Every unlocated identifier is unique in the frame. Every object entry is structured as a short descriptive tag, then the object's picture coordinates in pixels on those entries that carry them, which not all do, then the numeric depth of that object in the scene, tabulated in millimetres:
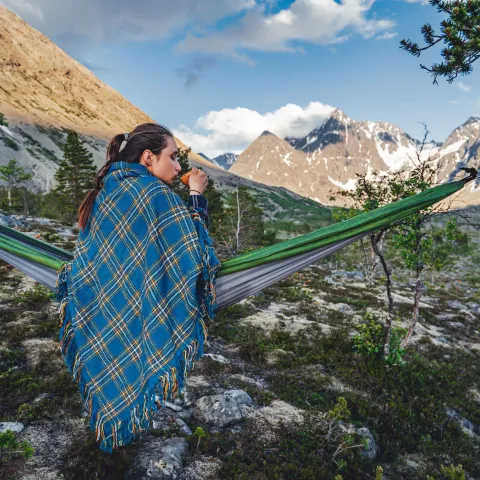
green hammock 2553
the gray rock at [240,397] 5098
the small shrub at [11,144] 82375
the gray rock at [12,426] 3852
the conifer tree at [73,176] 32463
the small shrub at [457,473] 2949
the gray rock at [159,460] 3461
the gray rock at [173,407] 4832
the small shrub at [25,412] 4168
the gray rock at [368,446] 4406
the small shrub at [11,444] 2560
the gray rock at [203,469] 3580
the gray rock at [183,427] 4324
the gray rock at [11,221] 17969
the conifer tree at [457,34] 3402
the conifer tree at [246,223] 21000
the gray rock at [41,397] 4602
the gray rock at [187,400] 4996
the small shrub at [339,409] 4318
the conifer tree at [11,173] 31734
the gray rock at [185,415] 4664
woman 2039
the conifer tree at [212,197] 24969
